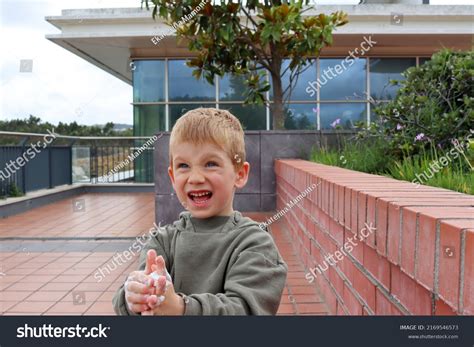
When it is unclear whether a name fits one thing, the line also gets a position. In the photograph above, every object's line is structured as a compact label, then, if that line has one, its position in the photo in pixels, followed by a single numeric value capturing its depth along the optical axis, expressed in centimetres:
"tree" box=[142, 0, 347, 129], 565
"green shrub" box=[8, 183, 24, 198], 814
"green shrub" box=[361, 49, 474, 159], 365
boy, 127
